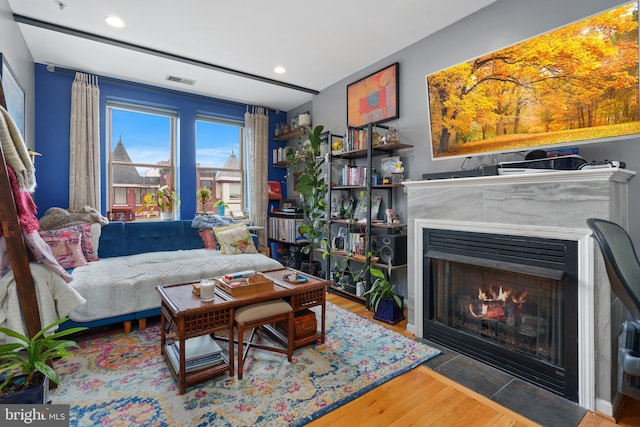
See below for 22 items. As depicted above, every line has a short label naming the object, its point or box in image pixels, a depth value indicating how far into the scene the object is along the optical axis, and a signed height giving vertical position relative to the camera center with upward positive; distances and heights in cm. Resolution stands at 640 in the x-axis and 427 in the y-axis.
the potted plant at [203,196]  434 +23
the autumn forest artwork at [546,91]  173 +78
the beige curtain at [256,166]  476 +70
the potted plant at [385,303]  274 -82
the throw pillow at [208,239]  389 -34
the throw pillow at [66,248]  286 -32
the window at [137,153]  401 +81
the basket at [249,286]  200 -50
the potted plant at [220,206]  455 +9
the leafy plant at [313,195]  382 +20
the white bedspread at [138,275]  238 -54
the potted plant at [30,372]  121 -65
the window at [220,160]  457 +80
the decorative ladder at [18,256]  168 -23
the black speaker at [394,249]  296 -37
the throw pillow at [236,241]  367 -35
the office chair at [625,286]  113 -30
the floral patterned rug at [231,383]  156 -101
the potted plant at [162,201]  411 +16
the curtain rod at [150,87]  350 +164
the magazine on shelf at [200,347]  196 -90
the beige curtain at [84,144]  356 +82
